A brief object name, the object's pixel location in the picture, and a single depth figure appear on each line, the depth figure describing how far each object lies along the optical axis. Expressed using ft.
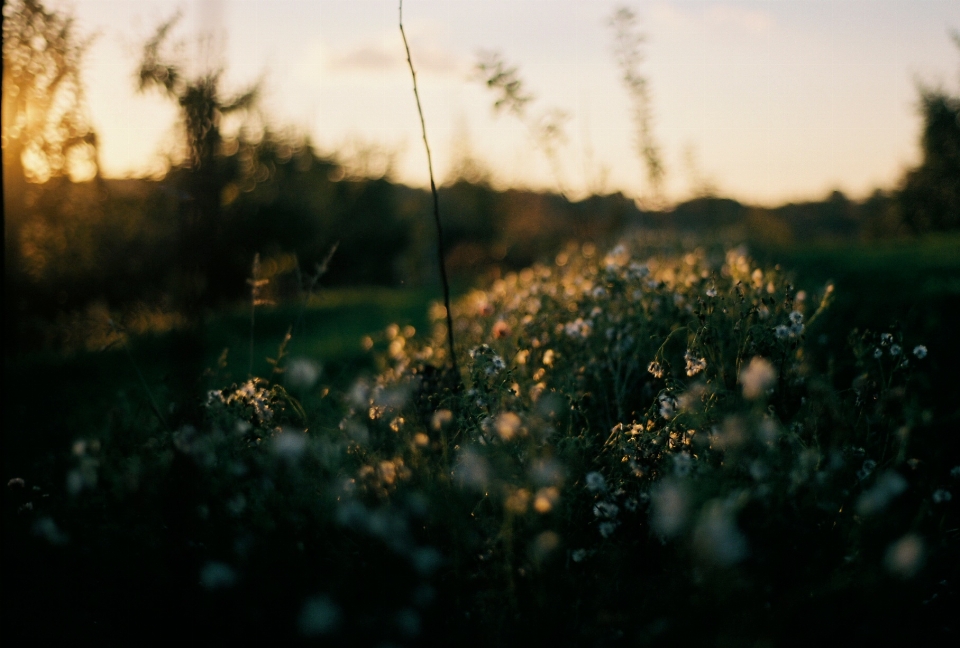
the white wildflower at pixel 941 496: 8.63
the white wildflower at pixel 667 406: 9.66
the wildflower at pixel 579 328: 13.53
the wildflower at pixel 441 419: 9.83
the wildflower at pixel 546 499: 7.48
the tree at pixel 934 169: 59.57
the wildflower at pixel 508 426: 8.49
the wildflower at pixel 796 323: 10.62
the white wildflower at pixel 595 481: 8.50
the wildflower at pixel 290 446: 9.12
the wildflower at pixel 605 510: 8.77
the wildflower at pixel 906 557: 6.24
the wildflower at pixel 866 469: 9.23
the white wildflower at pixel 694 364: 10.11
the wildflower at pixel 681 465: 8.17
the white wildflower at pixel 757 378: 7.45
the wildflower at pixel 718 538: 6.32
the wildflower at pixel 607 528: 8.42
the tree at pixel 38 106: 20.49
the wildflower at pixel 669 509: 6.85
